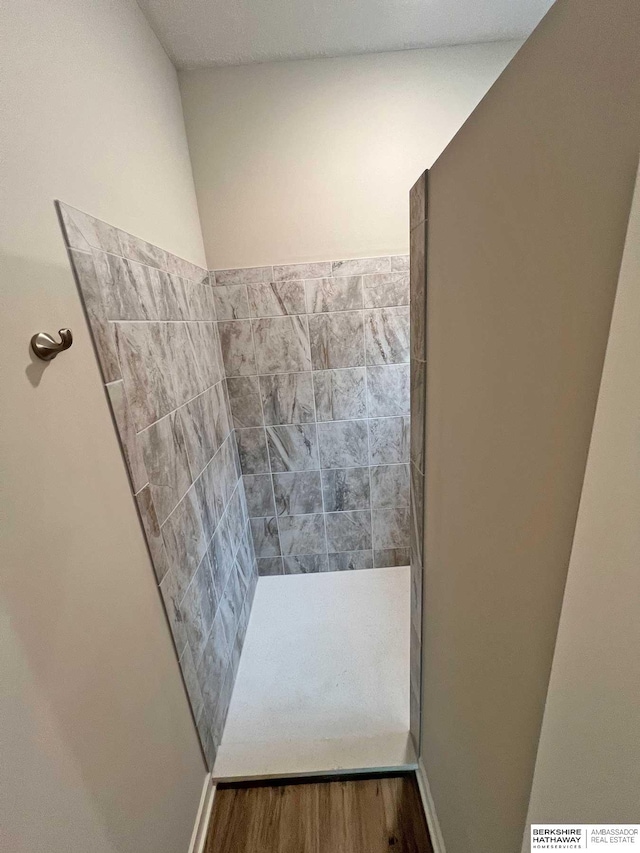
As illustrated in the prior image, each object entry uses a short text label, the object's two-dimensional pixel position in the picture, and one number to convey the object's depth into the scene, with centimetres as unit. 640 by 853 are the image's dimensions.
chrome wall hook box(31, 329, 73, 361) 56
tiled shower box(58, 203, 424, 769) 89
